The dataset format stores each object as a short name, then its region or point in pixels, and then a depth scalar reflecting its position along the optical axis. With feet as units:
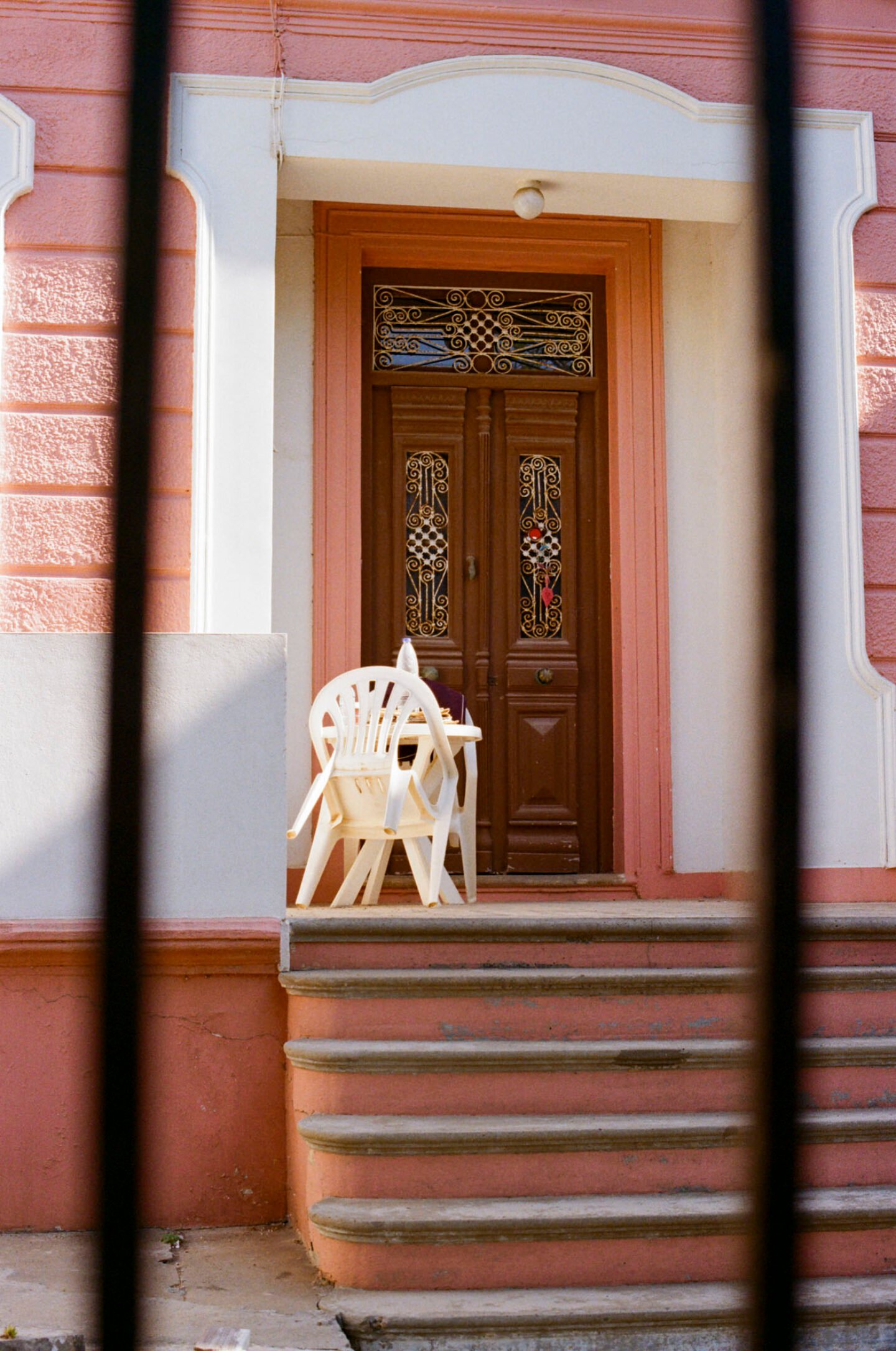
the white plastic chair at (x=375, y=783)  17.13
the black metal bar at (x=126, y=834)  2.97
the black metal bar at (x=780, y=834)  3.01
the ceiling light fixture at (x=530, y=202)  19.85
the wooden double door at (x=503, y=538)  22.21
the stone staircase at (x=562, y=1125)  10.79
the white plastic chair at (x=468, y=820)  18.66
